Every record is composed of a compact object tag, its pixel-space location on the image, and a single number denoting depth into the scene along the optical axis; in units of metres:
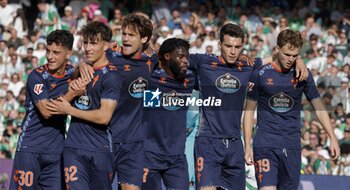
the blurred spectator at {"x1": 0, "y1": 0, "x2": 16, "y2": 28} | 25.84
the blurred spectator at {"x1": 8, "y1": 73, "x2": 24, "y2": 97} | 22.83
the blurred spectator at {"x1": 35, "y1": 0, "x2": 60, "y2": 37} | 25.48
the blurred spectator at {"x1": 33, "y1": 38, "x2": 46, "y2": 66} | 23.85
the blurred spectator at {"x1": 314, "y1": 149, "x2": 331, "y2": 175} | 18.45
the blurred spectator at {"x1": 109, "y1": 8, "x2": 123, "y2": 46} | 23.44
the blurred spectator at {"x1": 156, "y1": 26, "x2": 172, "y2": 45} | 24.02
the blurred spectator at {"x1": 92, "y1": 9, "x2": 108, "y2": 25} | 25.41
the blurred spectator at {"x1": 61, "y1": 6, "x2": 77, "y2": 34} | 25.27
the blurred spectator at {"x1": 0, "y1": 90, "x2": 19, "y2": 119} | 21.50
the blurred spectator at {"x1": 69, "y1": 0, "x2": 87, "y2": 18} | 26.31
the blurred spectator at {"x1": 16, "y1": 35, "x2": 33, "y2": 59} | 24.31
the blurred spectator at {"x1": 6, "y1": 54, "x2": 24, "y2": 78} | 23.75
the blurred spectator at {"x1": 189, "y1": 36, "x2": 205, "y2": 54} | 22.84
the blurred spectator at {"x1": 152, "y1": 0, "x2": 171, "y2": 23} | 25.95
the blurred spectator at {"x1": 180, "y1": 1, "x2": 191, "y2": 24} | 25.41
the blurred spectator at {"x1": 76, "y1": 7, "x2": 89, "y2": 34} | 25.42
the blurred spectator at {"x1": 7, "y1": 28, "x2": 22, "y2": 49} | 24.80
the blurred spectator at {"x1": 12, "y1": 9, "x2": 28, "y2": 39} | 25.81
